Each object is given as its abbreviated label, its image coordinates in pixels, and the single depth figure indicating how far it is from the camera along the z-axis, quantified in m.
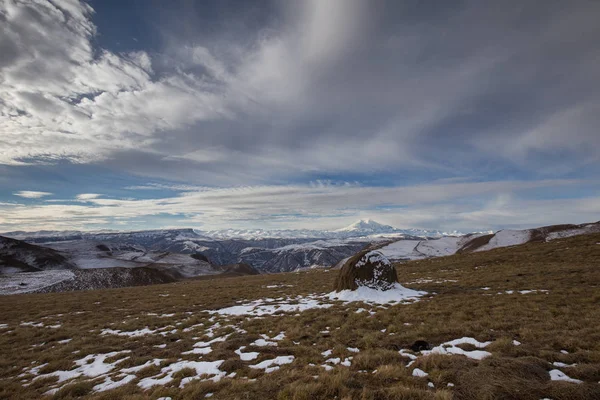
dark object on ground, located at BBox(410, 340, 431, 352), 9.59
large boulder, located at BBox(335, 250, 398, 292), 21.57
